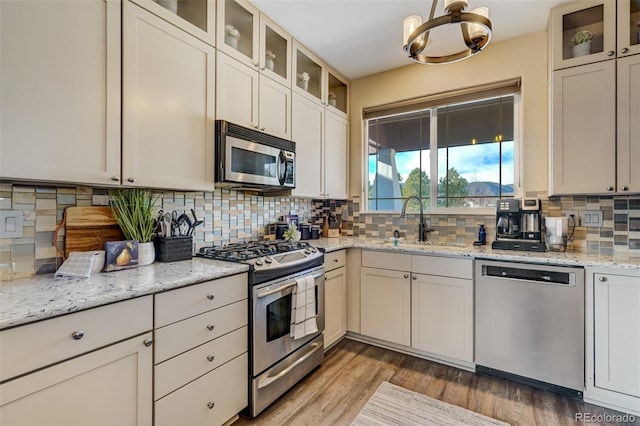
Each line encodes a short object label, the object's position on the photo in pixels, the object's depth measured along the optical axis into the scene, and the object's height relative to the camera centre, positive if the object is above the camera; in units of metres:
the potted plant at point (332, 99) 3.12 +1.22
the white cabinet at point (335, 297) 2.50 -0.74
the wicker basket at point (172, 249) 1.75 -0.22
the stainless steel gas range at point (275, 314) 1.71 -0.63
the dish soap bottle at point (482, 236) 2.61 -0.19
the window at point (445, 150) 2.67 +0.64
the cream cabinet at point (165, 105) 1.47 +0.59
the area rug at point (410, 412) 1.70 -1.20
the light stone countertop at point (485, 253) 1.85 -0.28
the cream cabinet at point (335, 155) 2.99 +0.62
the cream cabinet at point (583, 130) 2.01 +0.60
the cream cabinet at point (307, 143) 2.58 +0.64
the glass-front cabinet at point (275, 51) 2.22 +1.31
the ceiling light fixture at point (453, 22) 1.37 +0.92
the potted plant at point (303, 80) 2.69 +1.22
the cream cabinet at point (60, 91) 1.13 +0.51
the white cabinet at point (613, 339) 1.75 -0.75
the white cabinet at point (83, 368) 0.91 -0.55
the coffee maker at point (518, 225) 2.24 -0.08
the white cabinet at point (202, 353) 1.31 -0.69
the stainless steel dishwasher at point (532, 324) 1.90 -0.75
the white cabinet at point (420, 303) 2.25 -0.73
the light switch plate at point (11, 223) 1.33 -0.05
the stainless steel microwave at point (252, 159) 1.88 +0.38
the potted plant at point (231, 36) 1.99 +1.21
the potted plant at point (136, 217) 1.66 -0.03
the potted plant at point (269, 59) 2.31 +1.21
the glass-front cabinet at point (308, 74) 2.60 +1.32
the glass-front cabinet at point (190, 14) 1.59 +1.16
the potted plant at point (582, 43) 2.10 +1.23
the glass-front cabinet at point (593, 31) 1.97 +1.29
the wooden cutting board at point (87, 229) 1.50 -0.09
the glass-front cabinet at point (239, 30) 1.92 +1.27
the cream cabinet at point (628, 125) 1.93 +0.60
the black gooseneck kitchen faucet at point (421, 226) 2.85 -0.12
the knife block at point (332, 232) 3.23 -0.21
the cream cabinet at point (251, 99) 1.94 +0.83
